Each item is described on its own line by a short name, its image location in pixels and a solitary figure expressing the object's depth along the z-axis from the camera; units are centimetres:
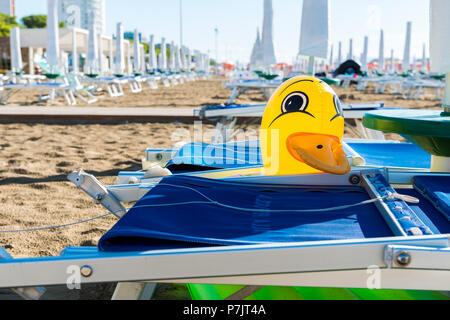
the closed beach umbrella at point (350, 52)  2781
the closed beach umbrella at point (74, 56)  1657
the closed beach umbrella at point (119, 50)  1816
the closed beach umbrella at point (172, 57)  3106
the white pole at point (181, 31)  4471
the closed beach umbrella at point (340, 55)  3219
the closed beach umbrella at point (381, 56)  2286
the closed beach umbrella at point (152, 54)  2429
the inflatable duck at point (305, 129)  205
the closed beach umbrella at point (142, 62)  2555
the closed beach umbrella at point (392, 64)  2714
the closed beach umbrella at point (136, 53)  2116
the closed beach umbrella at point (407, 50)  2060
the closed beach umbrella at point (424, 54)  2815
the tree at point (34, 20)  7320
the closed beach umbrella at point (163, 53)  2677
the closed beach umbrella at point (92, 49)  1580
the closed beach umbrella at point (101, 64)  1835
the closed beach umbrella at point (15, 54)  1517
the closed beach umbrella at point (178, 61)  3209
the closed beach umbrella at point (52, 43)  1178
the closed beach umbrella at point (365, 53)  2405
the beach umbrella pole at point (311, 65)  710
